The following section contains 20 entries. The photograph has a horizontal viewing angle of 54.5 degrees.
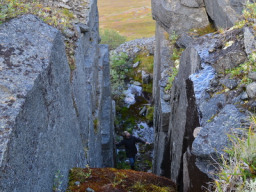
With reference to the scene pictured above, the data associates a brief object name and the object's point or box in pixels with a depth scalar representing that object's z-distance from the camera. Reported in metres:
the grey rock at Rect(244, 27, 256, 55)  3.72
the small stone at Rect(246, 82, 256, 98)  3.12
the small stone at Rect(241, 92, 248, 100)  3.24
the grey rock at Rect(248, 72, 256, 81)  3.32
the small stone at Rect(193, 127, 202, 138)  3.30
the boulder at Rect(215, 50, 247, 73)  3.88
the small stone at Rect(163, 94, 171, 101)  7.96
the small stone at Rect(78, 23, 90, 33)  7.09
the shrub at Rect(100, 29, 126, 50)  27.03
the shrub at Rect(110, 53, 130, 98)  17.44
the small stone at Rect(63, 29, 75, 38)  5.12
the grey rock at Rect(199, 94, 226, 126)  3.51
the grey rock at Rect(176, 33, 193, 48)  10.61
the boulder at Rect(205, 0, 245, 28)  8.81
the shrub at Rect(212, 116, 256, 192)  1.96
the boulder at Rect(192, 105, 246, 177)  2.83
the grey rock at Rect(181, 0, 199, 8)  11.52
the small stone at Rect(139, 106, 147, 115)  15.59
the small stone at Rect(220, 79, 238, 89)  3.61
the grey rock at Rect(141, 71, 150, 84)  17.89
